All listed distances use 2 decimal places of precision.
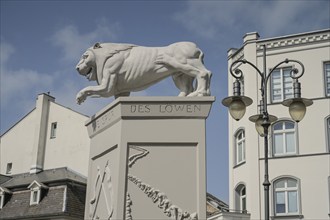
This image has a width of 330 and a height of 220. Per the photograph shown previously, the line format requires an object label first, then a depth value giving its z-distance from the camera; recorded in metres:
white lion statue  5.80
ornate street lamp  10.65
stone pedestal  5.21
